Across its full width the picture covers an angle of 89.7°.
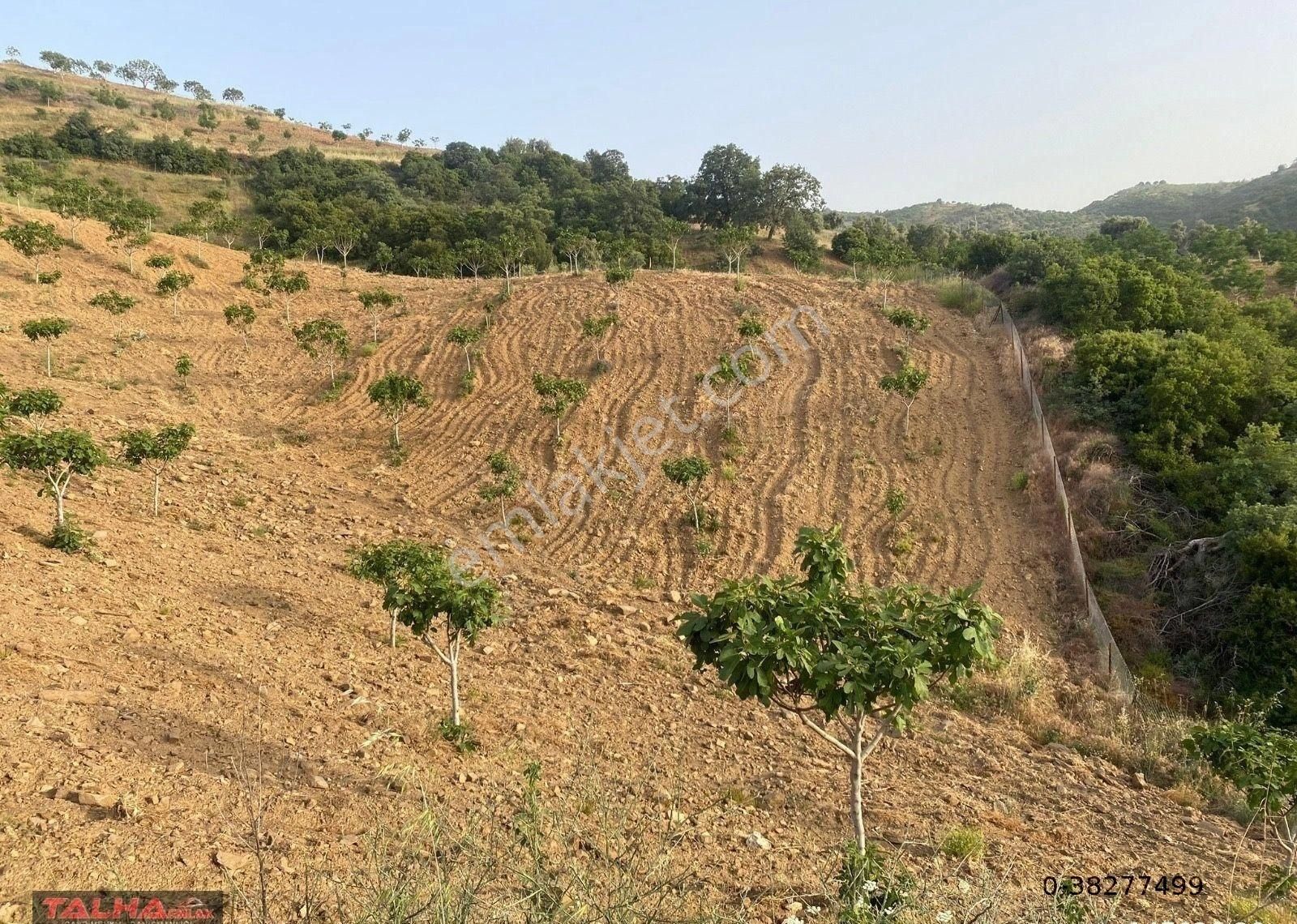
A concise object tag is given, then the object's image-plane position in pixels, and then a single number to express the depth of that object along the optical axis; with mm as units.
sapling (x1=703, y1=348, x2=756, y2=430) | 15188
